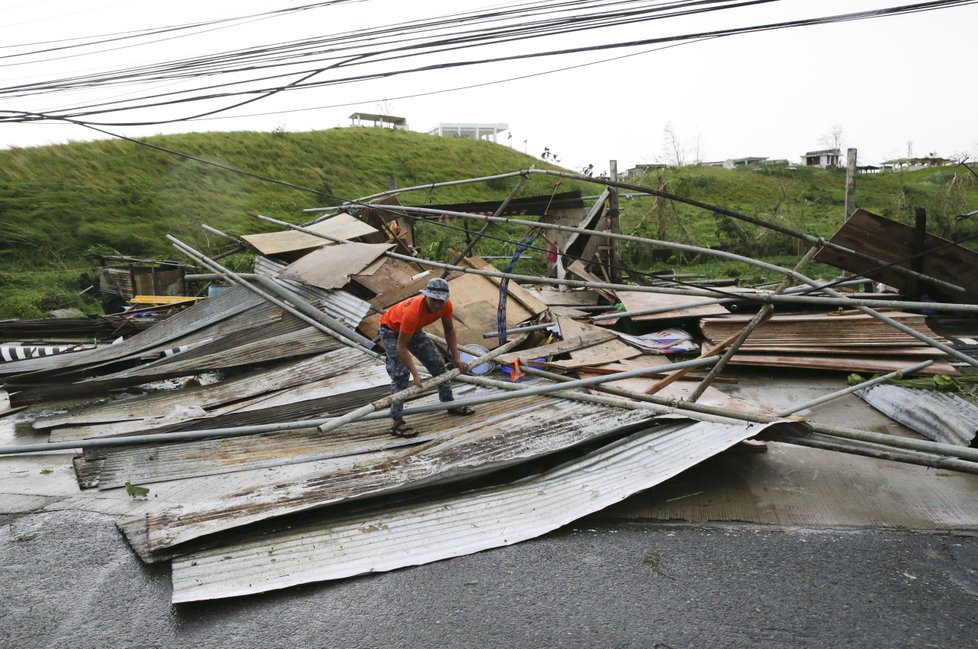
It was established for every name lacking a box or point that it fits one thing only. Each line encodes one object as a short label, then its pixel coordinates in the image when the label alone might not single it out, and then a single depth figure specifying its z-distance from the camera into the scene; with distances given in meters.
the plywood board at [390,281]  7.98
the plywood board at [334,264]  8.24
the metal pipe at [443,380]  4.61
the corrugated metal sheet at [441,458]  4.00
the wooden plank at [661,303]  8.03
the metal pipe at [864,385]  4.75
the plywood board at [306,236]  9.66
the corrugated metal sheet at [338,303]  7.75
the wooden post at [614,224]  9.73
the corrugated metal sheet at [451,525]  3.58
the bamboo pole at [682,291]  4.05
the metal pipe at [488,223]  7.39
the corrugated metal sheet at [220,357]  7.18
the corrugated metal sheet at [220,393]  6.47
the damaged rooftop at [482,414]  4.02
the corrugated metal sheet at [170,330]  8.23
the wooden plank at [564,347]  7.04
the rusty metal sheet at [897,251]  7.32
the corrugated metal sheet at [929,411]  4.72
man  5.15
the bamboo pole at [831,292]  4.74
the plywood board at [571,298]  9.64
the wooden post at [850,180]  9.89
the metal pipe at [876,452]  3.70
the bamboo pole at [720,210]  5.59
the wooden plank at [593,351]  6.98
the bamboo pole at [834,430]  3.66
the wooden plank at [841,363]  6.21
